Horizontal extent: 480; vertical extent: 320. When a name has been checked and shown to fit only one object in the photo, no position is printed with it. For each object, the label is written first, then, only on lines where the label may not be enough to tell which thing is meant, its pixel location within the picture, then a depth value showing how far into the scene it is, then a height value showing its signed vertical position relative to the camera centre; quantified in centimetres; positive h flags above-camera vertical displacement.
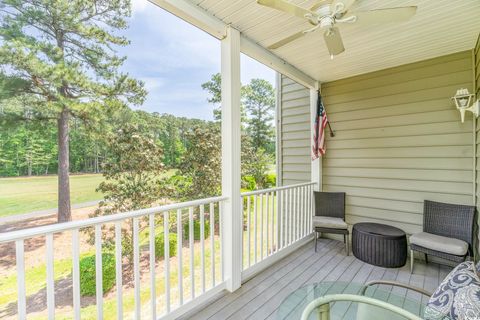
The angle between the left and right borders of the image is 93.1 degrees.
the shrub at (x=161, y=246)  421 -168
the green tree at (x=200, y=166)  480 -19
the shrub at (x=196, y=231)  494 -161
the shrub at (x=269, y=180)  704 -72
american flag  388 +40
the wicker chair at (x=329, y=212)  342 -94
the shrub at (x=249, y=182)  629 -73
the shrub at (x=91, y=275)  306 -167
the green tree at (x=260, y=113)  702 +140
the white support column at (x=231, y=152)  236 +6
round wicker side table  295 -120
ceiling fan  155 +103
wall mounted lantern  268 +66
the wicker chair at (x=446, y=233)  255 -98
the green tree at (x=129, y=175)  329 -26
